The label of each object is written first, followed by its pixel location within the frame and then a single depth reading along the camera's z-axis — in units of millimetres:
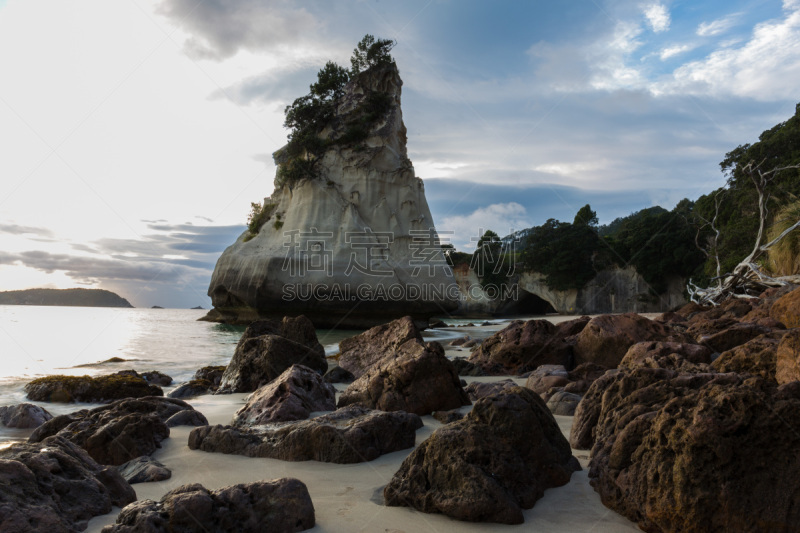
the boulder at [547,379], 5770
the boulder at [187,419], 4691
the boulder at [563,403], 4840
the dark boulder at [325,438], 3498
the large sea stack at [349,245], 24078
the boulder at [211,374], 8673
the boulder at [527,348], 8047
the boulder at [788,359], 3691
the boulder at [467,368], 7867
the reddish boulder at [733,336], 6246
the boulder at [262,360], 7277
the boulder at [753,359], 4297
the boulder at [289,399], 4625
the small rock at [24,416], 5273
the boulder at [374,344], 8047
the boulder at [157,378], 8695
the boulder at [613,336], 7543
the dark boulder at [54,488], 2240
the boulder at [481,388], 5704
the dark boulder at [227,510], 2141
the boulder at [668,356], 4762
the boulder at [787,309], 7271
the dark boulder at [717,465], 2141
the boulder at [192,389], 7259
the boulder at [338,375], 7746
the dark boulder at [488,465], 2492
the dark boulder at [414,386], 5043
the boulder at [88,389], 6902
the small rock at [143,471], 3257
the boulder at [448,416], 4605
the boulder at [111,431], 3795
